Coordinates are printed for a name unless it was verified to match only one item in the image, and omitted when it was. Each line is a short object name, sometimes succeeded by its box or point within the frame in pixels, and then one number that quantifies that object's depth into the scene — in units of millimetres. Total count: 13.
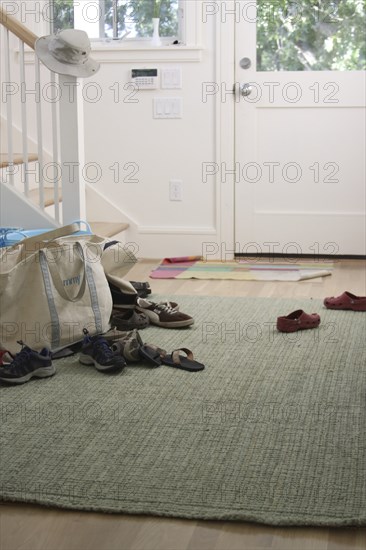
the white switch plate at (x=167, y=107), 4770
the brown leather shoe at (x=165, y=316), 3283
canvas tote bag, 2803
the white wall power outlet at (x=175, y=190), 4863
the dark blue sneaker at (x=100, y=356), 2680
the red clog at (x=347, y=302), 3547
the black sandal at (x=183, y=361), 2720
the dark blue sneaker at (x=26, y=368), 2568
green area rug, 1799
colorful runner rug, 4328
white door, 4637
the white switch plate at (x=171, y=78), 4734
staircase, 3650
